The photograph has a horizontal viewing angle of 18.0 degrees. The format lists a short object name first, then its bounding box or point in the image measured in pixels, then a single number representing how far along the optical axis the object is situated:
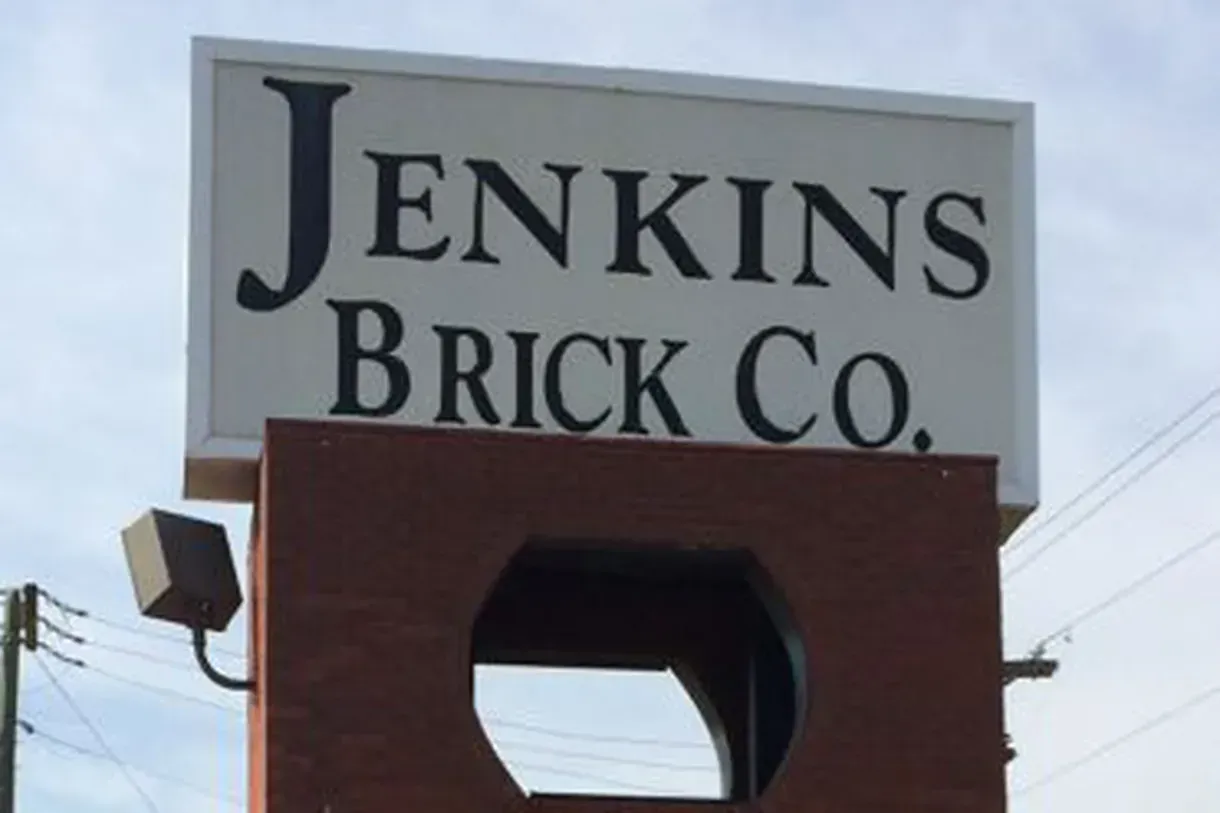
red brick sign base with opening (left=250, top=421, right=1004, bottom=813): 17.88
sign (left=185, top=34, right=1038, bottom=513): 18.78
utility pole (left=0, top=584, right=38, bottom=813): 37.56
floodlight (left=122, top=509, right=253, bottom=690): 18.64
